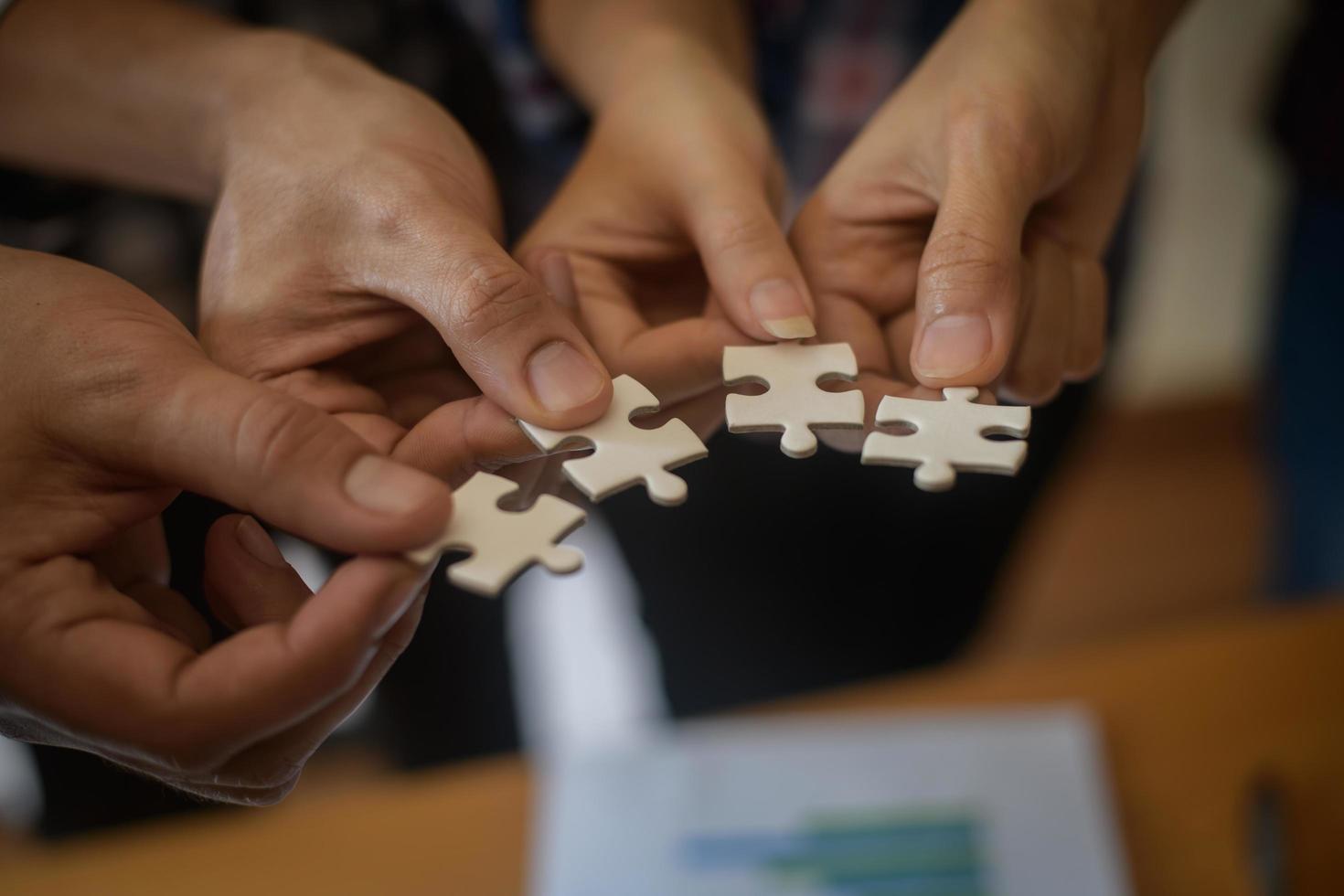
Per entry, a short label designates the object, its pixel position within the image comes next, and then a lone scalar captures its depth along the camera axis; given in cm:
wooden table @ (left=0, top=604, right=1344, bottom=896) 56
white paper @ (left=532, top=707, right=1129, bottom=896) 57
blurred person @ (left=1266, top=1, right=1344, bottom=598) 61
